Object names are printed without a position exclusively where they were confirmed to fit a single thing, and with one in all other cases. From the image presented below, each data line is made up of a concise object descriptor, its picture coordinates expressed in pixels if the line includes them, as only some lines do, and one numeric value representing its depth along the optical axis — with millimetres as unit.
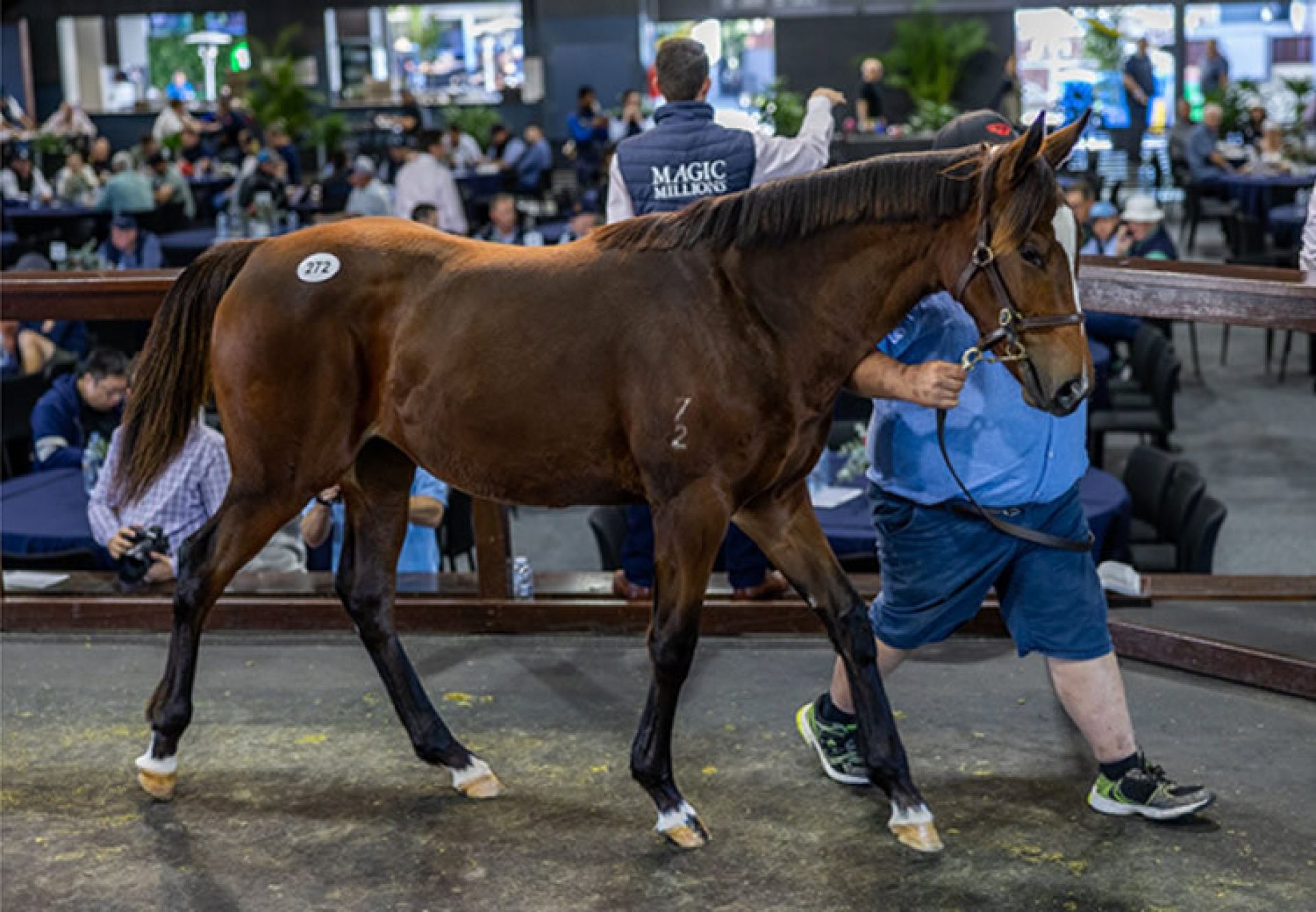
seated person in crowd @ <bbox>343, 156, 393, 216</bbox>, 14320
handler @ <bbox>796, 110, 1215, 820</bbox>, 3475
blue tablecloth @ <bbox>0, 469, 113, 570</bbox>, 5773
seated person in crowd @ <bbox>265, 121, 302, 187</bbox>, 22094
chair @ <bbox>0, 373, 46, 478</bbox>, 7758
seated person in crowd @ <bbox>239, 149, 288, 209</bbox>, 16422
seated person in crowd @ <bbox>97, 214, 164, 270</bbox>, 12219
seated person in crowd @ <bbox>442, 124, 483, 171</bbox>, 21688
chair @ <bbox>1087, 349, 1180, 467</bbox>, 8570
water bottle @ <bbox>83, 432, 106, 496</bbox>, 5941
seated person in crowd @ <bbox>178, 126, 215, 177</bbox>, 21875
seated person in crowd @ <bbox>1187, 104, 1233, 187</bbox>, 18406
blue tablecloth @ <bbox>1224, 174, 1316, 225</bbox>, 16266
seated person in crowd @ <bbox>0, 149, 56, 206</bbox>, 18188
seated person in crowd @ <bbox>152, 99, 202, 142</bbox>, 25297
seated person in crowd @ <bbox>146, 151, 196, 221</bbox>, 18000
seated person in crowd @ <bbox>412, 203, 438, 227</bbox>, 11693
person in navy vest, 4938
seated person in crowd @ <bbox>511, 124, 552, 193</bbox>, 20641
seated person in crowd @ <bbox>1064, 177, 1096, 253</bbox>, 9891
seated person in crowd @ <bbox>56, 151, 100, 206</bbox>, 17828
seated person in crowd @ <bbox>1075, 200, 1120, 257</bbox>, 10375
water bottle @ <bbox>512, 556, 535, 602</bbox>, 5000
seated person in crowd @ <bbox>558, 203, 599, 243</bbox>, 11828
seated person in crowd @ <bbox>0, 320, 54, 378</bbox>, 8930
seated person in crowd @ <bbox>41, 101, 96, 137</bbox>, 26161
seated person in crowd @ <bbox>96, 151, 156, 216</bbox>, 16516
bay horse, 3225
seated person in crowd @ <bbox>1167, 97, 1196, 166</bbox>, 19078
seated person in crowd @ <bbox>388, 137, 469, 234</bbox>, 14258
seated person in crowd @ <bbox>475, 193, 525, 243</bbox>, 12609
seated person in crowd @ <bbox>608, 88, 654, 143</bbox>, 20609
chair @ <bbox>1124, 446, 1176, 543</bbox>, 6457
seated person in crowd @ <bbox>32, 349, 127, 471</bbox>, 6551
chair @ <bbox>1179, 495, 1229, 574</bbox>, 5621
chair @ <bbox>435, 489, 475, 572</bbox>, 6484
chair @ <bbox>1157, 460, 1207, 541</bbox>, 5949
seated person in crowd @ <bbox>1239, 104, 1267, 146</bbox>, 20516
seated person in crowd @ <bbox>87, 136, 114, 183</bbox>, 21078
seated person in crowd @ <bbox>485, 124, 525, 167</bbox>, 21875
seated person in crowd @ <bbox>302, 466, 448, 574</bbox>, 5125
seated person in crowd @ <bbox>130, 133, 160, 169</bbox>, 19875
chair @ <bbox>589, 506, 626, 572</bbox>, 5965
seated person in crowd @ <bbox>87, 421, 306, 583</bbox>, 5273
